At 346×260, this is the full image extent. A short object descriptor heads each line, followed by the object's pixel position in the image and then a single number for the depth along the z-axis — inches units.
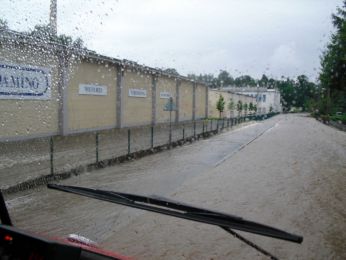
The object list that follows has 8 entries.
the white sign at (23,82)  669.3
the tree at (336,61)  1640.7
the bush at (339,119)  1983.3
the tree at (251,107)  3774.6
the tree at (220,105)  2413.4
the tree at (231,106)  2803.6
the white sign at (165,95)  1481.9
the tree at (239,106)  3116.6
